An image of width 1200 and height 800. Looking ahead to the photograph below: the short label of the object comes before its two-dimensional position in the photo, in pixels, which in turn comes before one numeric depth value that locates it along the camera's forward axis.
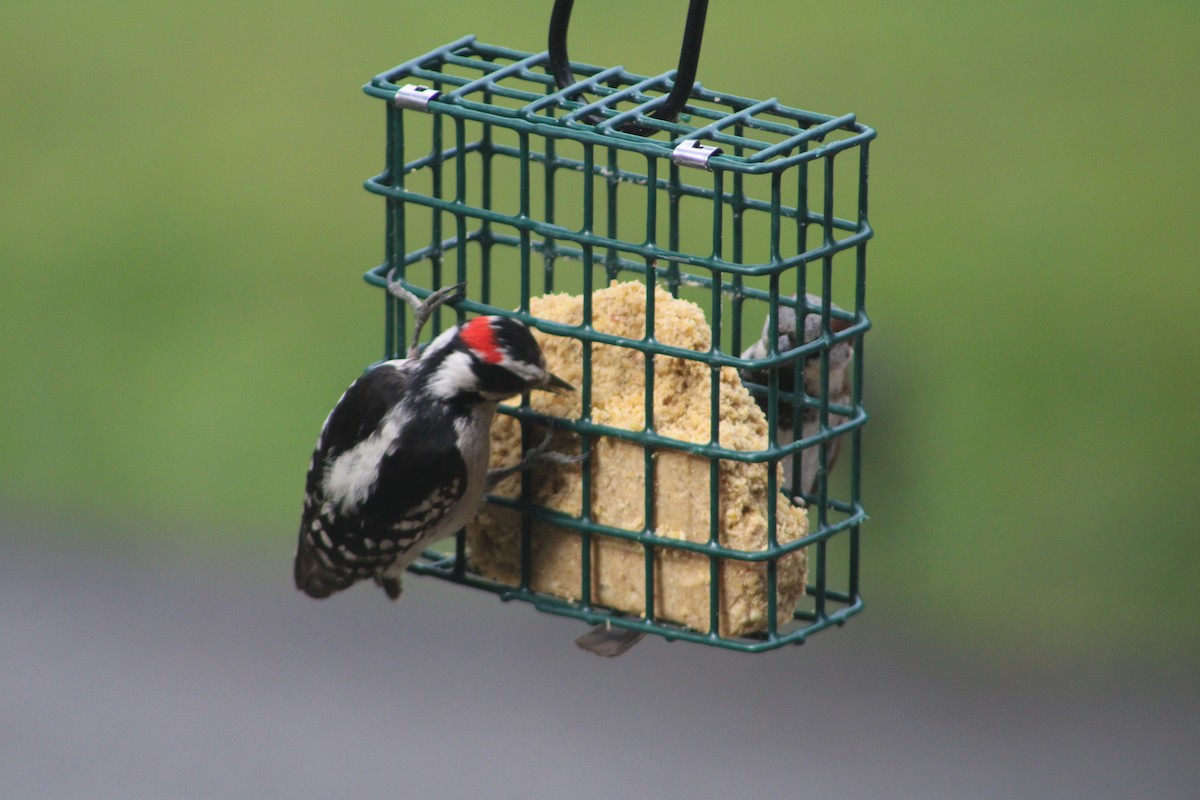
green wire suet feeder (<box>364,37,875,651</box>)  8.30
